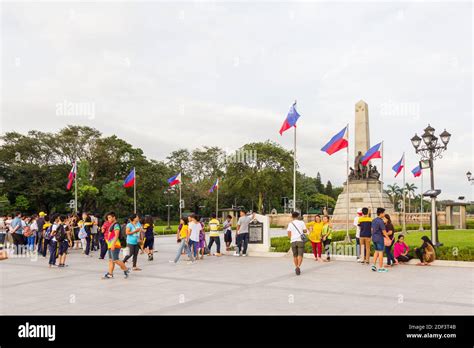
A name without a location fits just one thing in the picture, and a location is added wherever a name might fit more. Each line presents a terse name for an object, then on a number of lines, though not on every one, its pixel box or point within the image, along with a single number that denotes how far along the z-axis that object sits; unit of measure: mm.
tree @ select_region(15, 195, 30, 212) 51431
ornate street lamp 15766
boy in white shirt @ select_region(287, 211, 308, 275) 11695
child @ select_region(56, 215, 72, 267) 13156
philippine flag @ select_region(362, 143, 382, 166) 22547
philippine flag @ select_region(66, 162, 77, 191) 33259
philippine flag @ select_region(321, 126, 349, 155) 19894
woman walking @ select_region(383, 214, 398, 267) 13141
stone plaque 17516
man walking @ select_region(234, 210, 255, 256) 16859
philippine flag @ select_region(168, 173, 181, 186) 32891
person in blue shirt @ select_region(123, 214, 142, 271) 12188
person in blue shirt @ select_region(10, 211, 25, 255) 17438
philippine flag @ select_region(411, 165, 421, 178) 34406
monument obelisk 34531
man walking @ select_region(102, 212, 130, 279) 10711
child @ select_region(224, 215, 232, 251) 18234
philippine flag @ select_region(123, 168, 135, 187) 31875
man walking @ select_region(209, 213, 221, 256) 16484
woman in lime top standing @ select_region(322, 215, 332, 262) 14867
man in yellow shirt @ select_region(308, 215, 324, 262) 14391
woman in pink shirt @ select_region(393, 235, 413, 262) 13727
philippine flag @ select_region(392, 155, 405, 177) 29922
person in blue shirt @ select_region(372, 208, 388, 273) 12234
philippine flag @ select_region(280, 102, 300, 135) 19453
